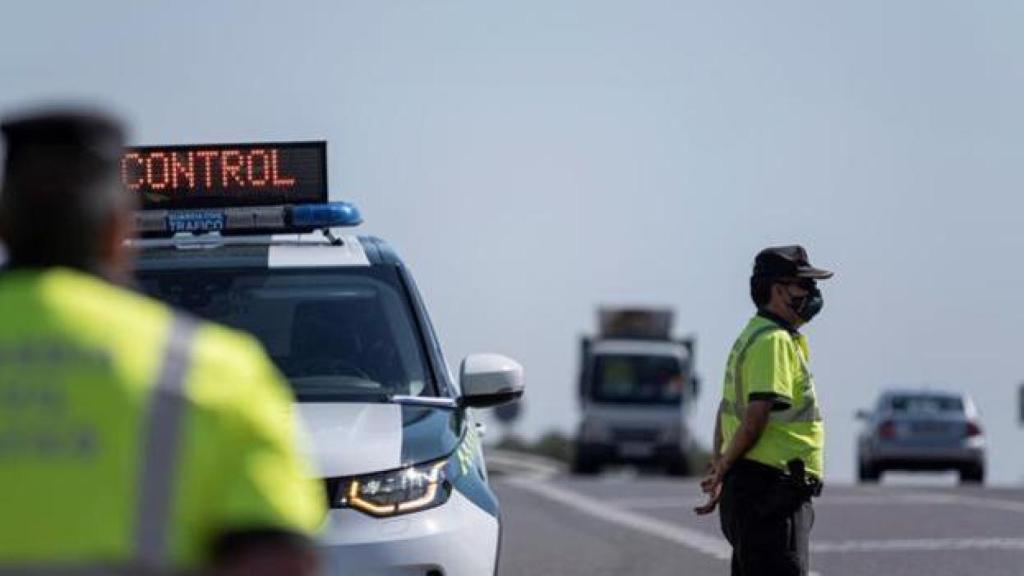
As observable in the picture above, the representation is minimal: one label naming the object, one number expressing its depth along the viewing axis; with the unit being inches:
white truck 4306.1
